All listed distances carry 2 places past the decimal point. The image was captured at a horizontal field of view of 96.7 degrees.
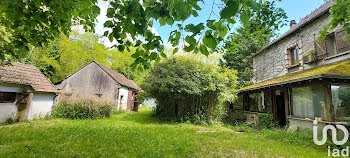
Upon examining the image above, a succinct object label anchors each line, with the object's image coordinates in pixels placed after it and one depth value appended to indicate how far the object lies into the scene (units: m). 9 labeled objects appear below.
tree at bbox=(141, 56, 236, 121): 9.35
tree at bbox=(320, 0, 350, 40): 3.33
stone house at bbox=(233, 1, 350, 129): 5.89
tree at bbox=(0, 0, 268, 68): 1.55
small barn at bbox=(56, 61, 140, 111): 15.25
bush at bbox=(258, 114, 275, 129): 8.47
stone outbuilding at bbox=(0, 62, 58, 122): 7.82
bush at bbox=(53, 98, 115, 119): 10.25
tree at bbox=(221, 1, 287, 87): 4.19
